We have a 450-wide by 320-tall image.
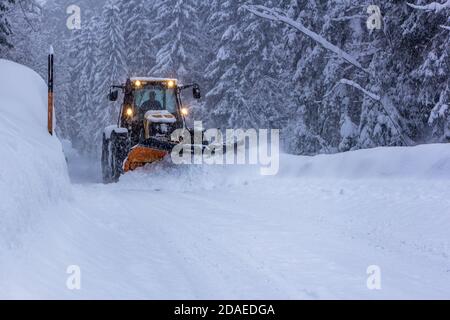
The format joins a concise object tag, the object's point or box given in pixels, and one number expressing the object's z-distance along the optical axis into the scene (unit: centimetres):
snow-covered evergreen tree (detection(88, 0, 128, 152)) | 3681
